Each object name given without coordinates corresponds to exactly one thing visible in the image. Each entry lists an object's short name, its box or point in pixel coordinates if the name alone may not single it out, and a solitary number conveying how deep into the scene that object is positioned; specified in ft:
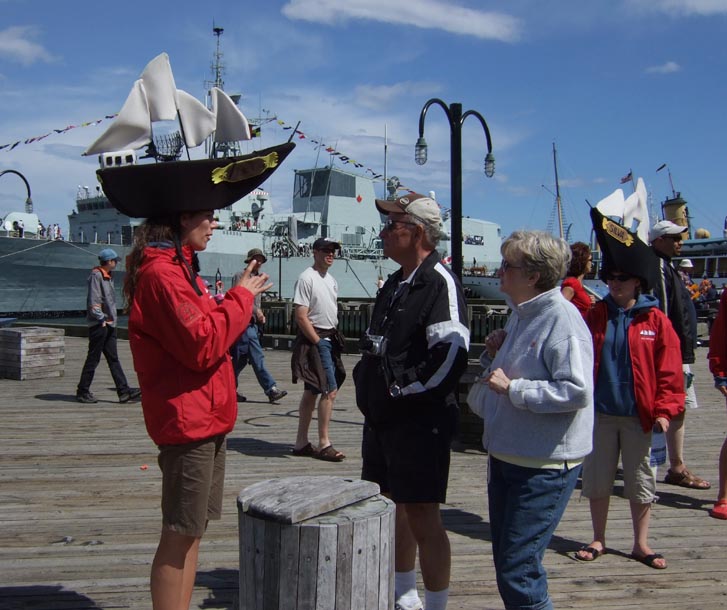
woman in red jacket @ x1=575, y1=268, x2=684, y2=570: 13.35
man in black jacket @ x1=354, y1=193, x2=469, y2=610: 10.04
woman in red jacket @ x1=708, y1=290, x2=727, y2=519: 16.15
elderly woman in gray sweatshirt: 8.57
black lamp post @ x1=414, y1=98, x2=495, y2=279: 26.35
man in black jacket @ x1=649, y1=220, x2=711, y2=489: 17.08
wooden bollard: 7.73
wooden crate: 38.22
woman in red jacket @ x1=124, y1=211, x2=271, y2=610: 8.75
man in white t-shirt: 20.18
